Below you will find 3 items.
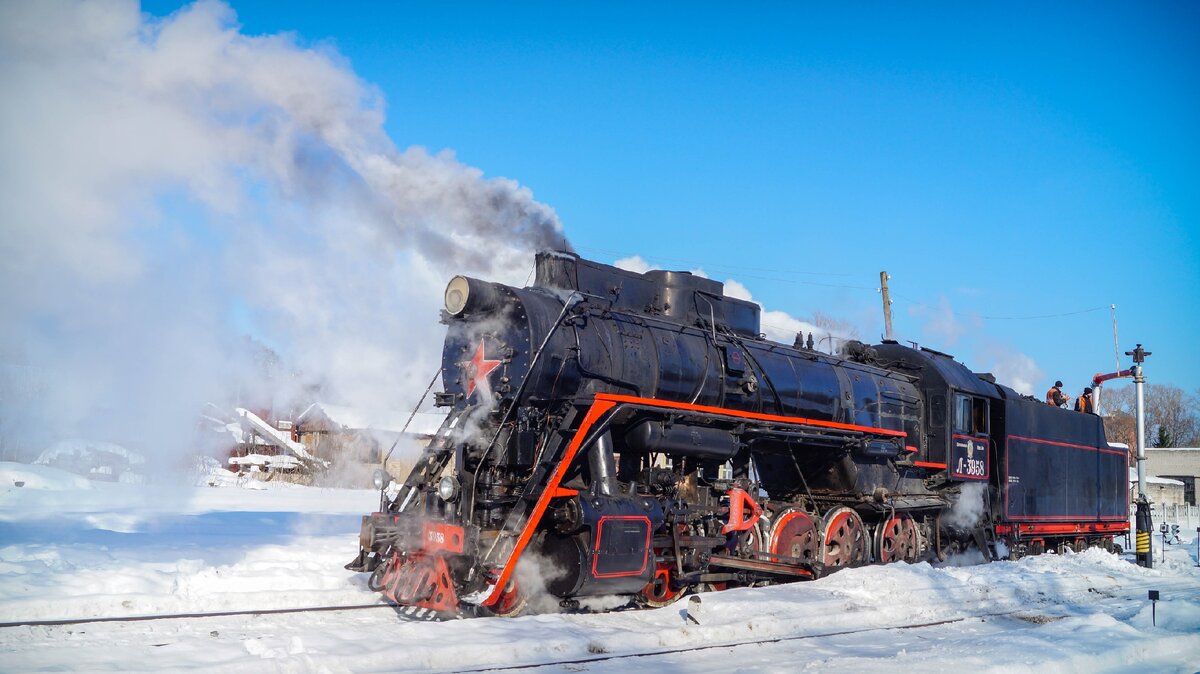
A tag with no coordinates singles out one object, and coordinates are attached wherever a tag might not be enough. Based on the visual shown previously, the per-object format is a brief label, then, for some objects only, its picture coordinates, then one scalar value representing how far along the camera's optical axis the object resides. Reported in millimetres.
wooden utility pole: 31297
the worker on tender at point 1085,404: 19922
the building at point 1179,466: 55281
